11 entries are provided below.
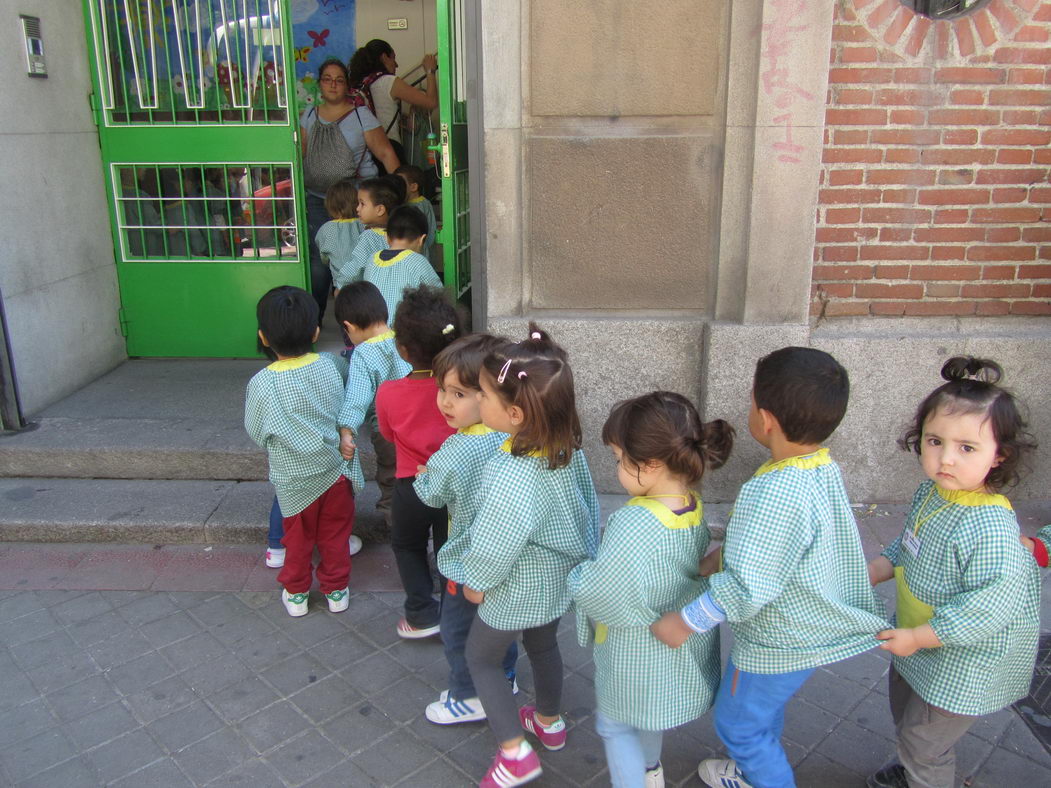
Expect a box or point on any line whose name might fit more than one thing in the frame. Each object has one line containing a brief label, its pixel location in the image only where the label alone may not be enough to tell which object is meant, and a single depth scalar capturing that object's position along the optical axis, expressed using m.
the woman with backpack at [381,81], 6.16
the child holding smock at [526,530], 2.36
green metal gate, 5.23
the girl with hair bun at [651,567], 2.20
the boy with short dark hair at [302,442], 3.32
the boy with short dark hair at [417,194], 5.22
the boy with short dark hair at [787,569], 2.15
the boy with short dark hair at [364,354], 3.42
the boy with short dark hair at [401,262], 4.38
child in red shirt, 2.96
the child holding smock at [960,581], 2.15
